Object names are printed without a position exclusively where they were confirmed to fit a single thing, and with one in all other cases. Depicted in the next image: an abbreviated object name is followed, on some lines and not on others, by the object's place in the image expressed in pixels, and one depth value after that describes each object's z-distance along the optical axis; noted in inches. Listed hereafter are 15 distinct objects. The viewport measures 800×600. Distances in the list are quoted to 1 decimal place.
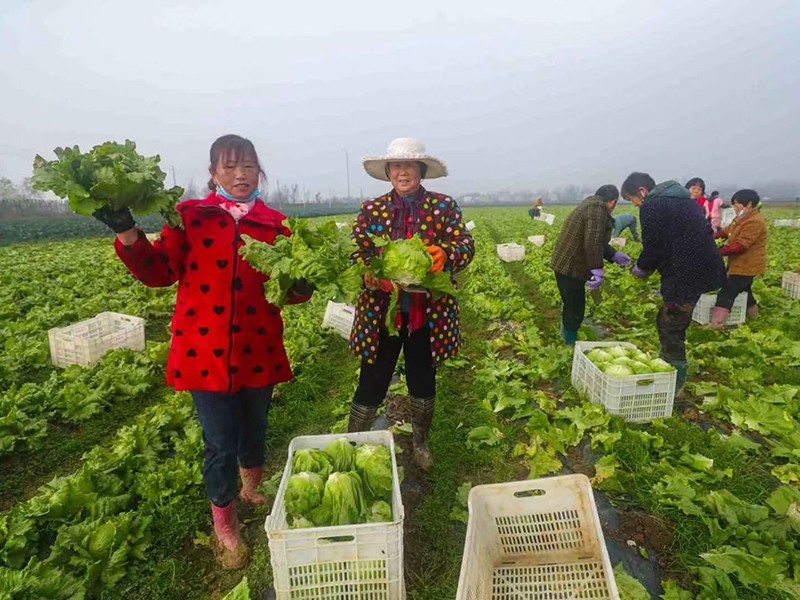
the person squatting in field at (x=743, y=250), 291.4
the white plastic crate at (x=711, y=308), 317.7
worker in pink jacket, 507.5
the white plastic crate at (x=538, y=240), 719.9
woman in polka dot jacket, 143.6
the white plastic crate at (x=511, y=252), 631.2
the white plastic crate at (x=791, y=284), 379.6
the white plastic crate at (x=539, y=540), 117.9
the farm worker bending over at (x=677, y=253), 192.7
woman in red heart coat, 114.2
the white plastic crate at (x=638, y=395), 189.2
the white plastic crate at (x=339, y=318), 311.6
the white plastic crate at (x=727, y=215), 596.6
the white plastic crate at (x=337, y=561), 97.7
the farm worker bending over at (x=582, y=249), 237.1
